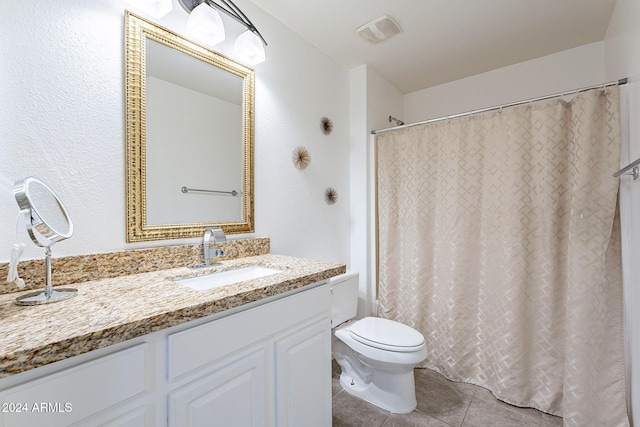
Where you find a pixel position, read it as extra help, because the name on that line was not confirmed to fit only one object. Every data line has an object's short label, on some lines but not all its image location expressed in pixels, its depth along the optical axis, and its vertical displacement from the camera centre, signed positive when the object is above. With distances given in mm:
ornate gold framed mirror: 1151 +356
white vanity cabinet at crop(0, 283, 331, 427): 578 -428
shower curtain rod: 1394 +645
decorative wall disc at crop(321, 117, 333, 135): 2061 +642
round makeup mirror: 753 -21
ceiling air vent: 1725 +1158
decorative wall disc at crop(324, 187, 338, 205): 2090 +130
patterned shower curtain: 1429 -227
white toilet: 1557 -784
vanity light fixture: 1213 +833
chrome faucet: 1297 -123
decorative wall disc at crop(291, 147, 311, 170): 1830 +363
